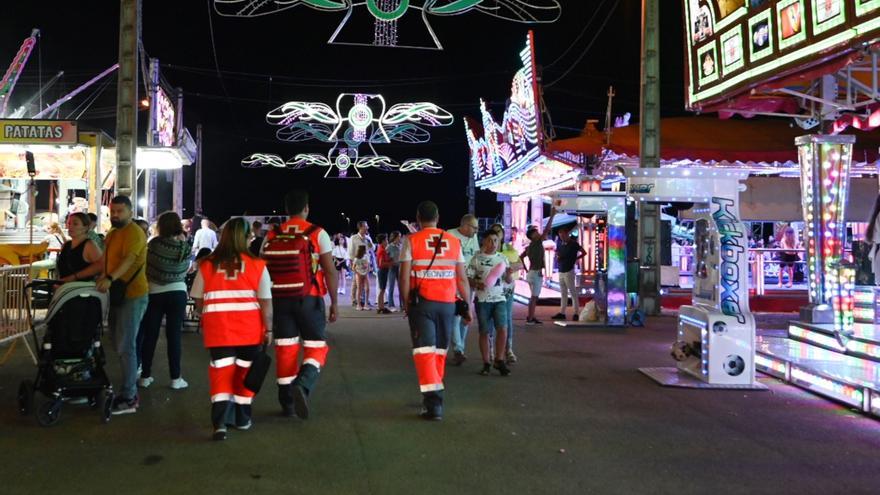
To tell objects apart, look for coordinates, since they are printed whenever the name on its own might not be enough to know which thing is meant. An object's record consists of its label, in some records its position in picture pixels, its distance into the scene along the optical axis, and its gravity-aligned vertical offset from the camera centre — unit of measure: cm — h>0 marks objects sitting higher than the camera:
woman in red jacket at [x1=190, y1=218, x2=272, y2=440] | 536 -37
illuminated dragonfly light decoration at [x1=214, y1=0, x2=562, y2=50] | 1179 +418
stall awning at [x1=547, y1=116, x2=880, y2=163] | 1767 +304
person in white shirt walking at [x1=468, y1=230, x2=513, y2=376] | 821 -45
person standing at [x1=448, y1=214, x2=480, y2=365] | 816 +14
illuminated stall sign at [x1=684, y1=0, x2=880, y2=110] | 690 +250
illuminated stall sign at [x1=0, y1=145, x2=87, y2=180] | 1675 +236
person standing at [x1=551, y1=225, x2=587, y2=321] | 1327 -2
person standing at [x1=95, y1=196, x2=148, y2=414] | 618 -17
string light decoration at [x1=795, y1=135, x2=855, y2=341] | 984 +70
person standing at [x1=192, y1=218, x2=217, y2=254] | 1427 +45
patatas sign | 1332 +238
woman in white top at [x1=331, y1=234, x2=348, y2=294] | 2116 +21
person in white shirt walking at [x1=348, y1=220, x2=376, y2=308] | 1486 +36
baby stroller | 589 -78
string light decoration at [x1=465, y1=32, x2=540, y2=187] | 1775 +390
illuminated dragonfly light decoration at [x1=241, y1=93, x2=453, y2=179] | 2488 +508
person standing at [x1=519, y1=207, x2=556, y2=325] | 1288 -2
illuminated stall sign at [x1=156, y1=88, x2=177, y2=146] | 1789 +363
